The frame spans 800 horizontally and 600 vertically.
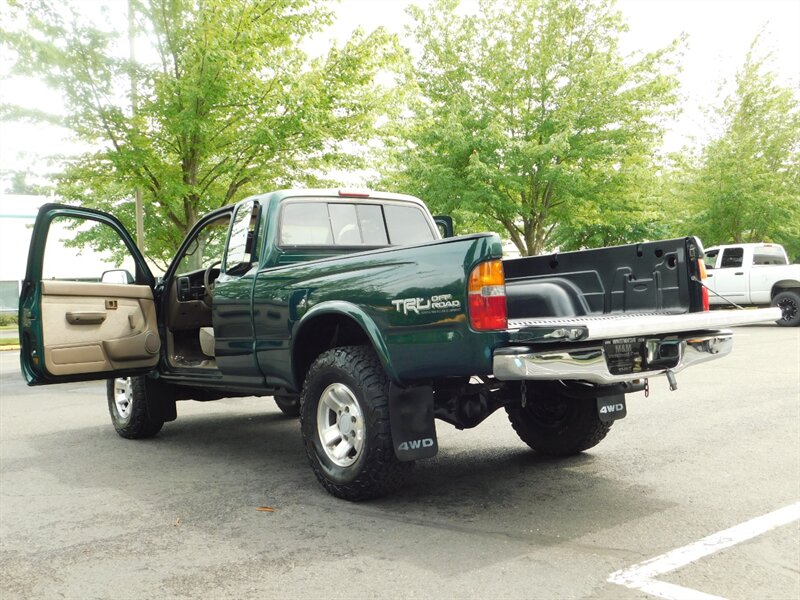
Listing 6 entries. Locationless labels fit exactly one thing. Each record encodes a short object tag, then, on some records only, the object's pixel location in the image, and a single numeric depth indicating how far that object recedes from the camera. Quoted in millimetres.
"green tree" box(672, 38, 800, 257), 25281
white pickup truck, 17844
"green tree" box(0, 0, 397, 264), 14078
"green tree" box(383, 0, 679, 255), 20422
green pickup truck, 4012
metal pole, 14409
